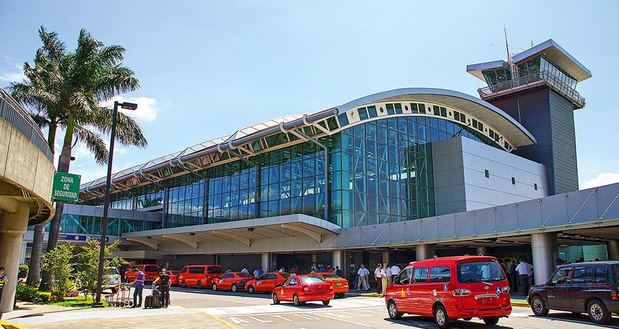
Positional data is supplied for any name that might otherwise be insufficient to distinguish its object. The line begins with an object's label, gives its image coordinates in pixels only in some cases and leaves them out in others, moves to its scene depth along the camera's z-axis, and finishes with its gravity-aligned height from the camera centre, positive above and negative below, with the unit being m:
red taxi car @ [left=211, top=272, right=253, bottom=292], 31.72 -1.32
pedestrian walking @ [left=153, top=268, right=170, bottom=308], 19.42 -1.06
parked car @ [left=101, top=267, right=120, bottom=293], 22.82 -1.06
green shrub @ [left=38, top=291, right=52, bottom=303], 21.00 -1.57
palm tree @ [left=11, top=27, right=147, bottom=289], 26.06 +9.41
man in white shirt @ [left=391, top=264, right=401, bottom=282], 25.58 -0.43
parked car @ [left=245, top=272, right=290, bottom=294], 29.00 -1.18
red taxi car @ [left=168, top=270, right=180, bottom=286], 39.00 -1.49
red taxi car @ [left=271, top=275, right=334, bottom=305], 19.80 -1.16
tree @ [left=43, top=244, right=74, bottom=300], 21.97 -0.43
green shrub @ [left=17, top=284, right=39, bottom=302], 21.20 -1.50
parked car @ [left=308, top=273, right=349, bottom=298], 24.09 -1.16
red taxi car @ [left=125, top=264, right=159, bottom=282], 40.97 -1.03
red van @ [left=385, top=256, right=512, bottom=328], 12.14 -0.72
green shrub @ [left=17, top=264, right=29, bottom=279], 39.50 -0.96
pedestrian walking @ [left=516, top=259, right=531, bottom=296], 23.36 -0.53
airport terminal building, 27.41 +6.36
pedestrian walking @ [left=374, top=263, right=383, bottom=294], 26.28 -1.01
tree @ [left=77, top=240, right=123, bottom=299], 21.94 -0.38
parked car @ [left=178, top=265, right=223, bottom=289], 35.78 -1.10
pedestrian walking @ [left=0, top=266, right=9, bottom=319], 15.23 -0.63
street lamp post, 19.86 +2.47
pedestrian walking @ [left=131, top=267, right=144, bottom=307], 19.92 -1.06
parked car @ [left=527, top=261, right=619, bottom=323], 13.31 -0.82
